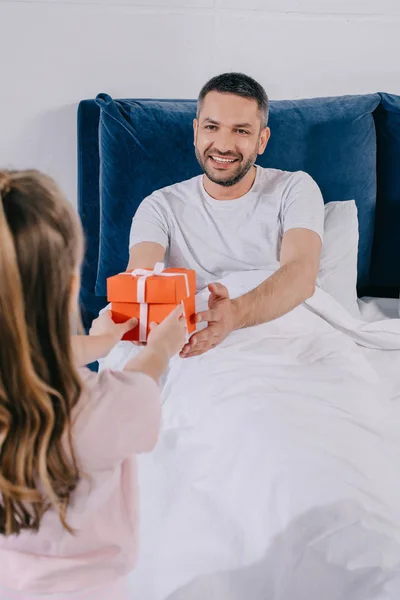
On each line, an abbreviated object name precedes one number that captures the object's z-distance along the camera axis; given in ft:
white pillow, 6.14
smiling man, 5.79
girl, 2.53
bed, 3.29
